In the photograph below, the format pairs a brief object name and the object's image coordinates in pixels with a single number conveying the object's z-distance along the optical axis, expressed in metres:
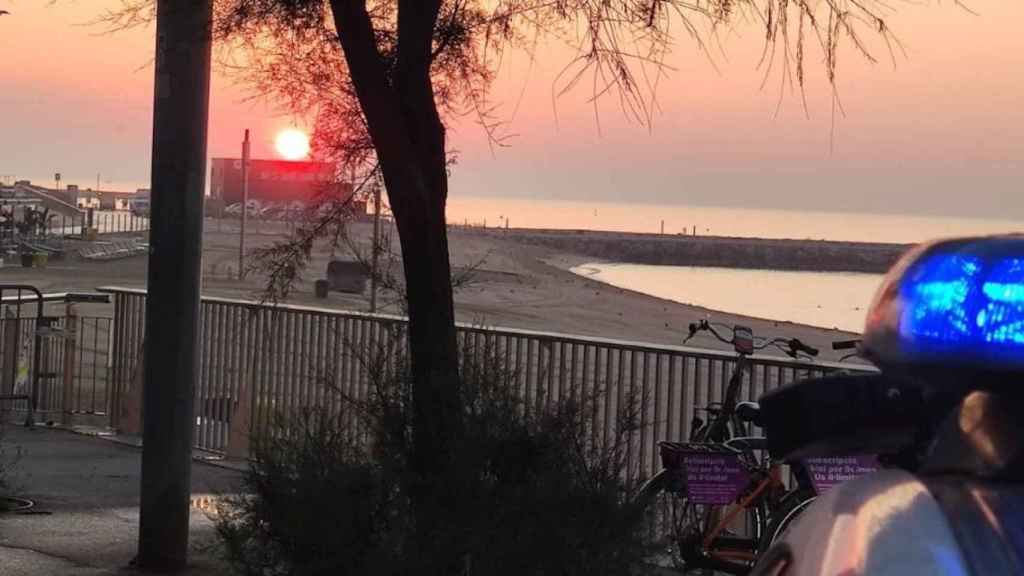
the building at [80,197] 106.19
